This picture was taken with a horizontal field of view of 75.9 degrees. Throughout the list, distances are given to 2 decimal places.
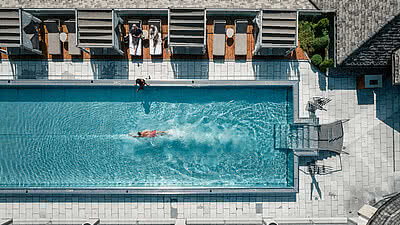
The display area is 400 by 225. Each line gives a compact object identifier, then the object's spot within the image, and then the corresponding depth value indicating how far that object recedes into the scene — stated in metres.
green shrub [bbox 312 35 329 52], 11.66
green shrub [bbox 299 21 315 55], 11.88
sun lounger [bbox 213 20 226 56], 11.72
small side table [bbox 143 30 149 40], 11.95
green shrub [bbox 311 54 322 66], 11.72
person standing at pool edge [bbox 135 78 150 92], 11.48
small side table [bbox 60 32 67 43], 11.82
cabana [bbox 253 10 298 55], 10.98
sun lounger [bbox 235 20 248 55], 11.72
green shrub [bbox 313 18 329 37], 11.60
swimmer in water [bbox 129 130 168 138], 12.09
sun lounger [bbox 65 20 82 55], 11.50
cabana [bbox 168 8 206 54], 10.85
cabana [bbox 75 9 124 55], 10.88
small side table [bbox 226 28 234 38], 11.95
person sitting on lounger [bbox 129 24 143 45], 11.52
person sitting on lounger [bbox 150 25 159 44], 11.67
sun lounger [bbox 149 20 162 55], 11.70
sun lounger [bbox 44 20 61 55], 11.62
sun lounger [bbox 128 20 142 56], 11.73
